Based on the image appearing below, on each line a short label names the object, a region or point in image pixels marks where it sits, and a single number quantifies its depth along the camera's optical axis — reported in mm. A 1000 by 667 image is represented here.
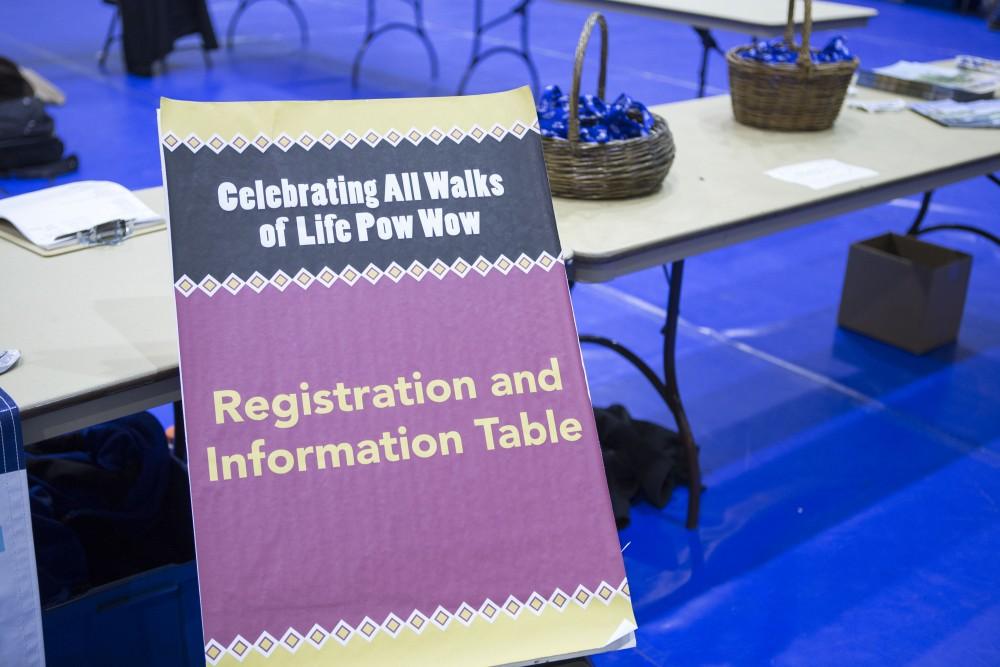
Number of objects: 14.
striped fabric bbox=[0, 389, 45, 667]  1092
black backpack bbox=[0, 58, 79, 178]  4340
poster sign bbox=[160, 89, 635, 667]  1103
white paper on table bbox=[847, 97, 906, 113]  2631
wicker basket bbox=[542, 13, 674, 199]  1801
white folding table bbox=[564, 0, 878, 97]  3586
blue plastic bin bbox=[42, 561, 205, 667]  1463
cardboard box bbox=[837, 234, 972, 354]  2943
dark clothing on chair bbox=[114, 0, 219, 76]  5992
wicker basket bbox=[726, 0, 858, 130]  2266
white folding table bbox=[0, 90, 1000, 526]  1275
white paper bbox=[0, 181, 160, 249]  1672
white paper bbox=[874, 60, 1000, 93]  2785
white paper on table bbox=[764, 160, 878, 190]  2016
